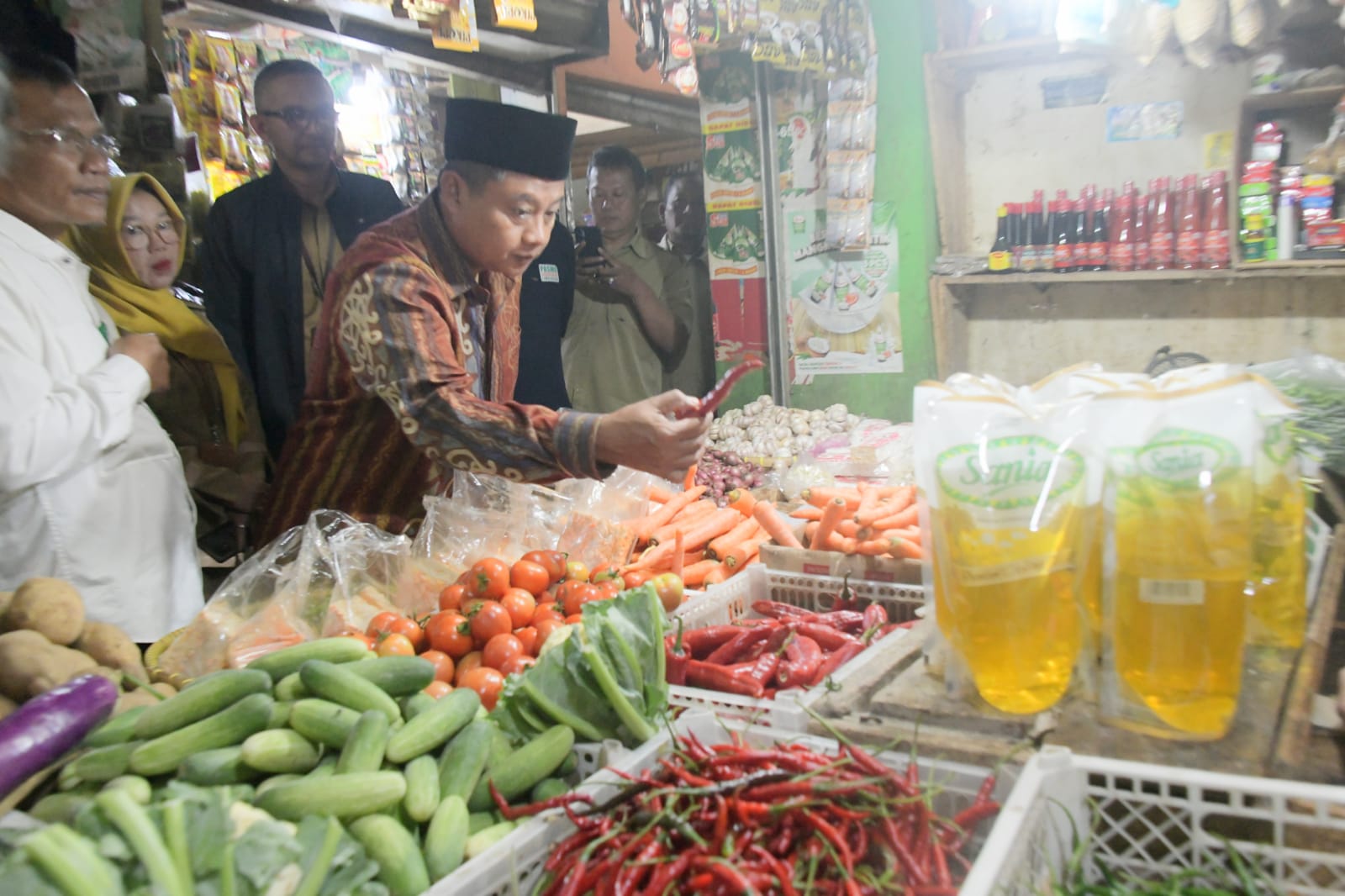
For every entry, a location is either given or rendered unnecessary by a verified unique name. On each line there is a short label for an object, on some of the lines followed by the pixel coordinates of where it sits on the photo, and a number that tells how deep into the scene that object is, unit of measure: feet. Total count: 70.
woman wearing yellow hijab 9.94
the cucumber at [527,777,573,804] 4.77
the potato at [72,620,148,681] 6.07
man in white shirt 7.08
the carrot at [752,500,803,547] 9.09
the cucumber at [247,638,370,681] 5.32
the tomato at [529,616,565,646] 6.95
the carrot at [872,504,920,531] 8.87
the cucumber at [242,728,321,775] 4.53
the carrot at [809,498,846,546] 8.72
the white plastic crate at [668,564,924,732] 7.81
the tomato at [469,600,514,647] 6.95
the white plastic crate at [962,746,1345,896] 3.77
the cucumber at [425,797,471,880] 4.21
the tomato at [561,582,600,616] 7.47
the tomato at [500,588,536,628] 7.24
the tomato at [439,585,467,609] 7.61
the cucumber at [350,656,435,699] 5.28
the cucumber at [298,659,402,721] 4.92
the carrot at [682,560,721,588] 9.51
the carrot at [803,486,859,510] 9.83
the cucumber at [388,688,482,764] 4.72
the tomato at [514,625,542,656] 6.89
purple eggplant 4.34
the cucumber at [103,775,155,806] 4.25
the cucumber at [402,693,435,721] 5.19
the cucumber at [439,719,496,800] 4.66
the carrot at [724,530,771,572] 9.70
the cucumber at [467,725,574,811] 4.76
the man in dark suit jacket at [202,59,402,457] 11.39
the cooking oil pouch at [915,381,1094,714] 4.32
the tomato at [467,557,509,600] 7.64
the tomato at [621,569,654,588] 8.18
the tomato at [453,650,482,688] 6.67
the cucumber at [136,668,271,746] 4.69
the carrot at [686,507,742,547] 10.02
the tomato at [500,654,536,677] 6.52
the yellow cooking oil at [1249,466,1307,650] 4.95
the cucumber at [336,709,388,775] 4.47
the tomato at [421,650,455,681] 6.69
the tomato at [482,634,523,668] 6.64
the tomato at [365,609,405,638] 7.10
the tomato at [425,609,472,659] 6.95
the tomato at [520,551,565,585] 8.07
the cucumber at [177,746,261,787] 4.38
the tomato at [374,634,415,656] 6.62
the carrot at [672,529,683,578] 9.43
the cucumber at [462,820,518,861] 4.38
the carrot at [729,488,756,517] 11.11
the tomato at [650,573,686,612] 7.67
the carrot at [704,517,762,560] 9.93
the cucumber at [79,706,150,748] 4.75
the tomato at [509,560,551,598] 7.82
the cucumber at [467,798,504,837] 4.58
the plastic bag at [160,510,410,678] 6.93
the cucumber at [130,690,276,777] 4.48
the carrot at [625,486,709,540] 10.01
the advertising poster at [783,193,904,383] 15.65
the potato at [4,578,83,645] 5.88
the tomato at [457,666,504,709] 6.26
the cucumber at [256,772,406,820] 4.18
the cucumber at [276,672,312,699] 5.07
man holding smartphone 16.06
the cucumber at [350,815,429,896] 4.01
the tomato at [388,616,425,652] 7.04
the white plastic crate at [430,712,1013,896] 4.14
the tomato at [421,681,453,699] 6.11
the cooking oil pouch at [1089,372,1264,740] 4.09
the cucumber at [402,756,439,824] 4.41
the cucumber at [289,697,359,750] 4.71
